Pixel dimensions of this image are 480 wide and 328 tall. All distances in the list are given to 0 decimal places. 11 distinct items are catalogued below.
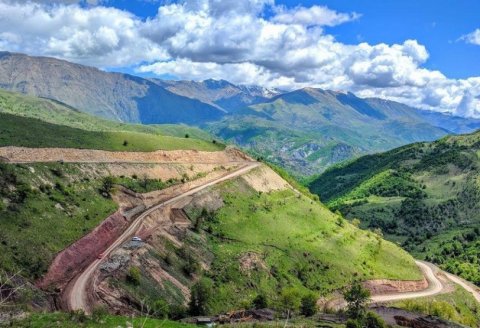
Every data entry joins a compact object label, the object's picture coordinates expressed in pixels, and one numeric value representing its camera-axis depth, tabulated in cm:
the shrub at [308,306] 9275
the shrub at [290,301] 9276
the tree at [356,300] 9014
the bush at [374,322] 7844
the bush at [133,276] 8731
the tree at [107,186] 11953
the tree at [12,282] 6425
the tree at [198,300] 8743
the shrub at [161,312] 7630
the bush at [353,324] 7419
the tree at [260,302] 9614
